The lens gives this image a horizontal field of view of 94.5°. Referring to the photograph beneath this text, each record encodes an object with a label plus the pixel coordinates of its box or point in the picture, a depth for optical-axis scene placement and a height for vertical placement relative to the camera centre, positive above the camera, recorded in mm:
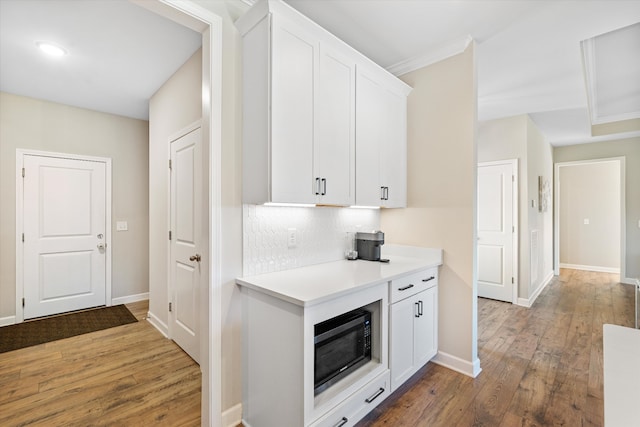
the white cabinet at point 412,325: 2104 -867
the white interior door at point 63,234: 3666 -259
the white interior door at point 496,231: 4336 -263
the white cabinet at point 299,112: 1767 +685
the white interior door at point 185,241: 2631 -250
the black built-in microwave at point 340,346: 1722 -832
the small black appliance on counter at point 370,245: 2611 -282
